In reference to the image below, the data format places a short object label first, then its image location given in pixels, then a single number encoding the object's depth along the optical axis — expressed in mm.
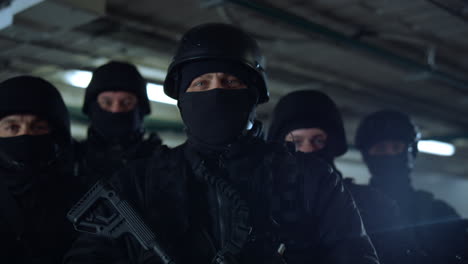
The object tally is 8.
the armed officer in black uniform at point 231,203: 1486
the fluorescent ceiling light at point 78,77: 5668
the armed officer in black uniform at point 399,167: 3012
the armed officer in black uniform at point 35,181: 1972
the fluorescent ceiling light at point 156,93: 5766
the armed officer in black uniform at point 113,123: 2750
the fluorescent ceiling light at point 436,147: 9141
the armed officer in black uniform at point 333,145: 2176
